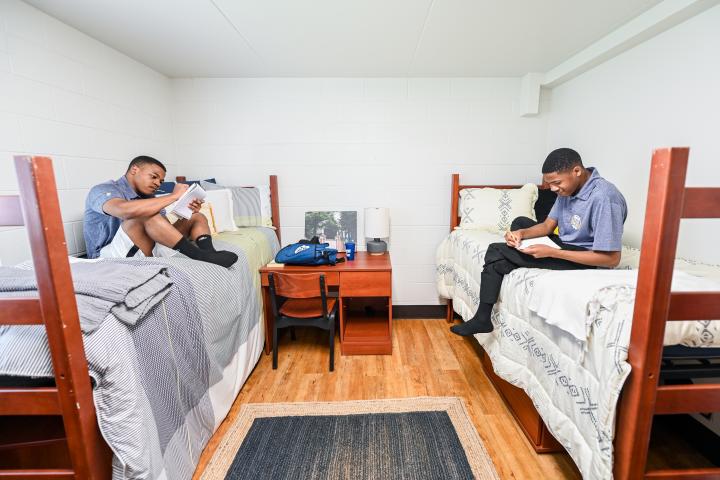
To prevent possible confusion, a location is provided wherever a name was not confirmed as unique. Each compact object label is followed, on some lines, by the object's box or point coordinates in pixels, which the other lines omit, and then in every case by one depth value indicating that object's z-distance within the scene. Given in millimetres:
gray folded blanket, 938
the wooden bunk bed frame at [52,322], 741
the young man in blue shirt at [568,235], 1391
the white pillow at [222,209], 2379
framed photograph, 2830
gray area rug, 1371
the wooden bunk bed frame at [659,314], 768
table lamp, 2607
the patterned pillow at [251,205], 2615
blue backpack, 2262
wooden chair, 2021
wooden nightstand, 2219
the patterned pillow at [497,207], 2568
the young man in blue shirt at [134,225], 1611
